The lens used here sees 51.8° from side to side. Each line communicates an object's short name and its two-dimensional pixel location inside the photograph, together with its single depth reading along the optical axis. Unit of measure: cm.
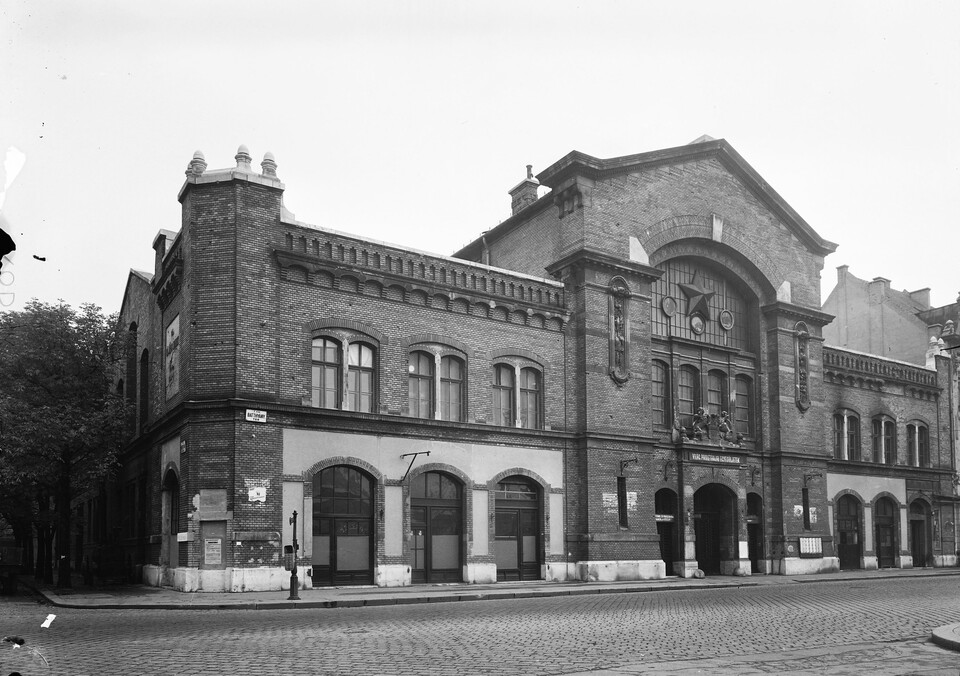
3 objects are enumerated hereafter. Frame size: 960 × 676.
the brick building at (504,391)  2639
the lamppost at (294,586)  2286
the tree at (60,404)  2883
